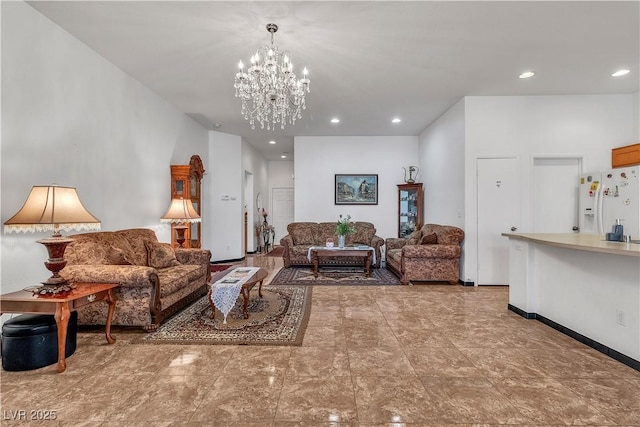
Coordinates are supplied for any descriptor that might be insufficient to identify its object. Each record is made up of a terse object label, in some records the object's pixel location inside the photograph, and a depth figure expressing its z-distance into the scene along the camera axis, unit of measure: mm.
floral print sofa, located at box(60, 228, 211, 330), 2761
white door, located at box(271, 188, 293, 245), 10289
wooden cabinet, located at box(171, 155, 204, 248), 5105
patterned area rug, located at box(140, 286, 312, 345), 2768
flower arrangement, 5469
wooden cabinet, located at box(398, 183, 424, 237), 6652
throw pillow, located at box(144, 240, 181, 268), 3783
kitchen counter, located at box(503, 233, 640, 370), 2324
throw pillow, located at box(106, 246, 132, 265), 3072
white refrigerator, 3816
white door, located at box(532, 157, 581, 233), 4703
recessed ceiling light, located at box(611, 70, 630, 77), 3868
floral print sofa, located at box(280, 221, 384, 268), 6473
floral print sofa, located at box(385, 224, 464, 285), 4836
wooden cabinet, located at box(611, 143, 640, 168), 4160
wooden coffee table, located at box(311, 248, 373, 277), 5237
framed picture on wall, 7129
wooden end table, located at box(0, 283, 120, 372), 2205
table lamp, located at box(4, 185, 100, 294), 2230
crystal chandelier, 2971
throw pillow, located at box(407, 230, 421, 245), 5531
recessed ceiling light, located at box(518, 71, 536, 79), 3893
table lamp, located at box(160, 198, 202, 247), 4586
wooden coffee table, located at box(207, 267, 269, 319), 3202
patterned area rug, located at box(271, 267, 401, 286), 4953
